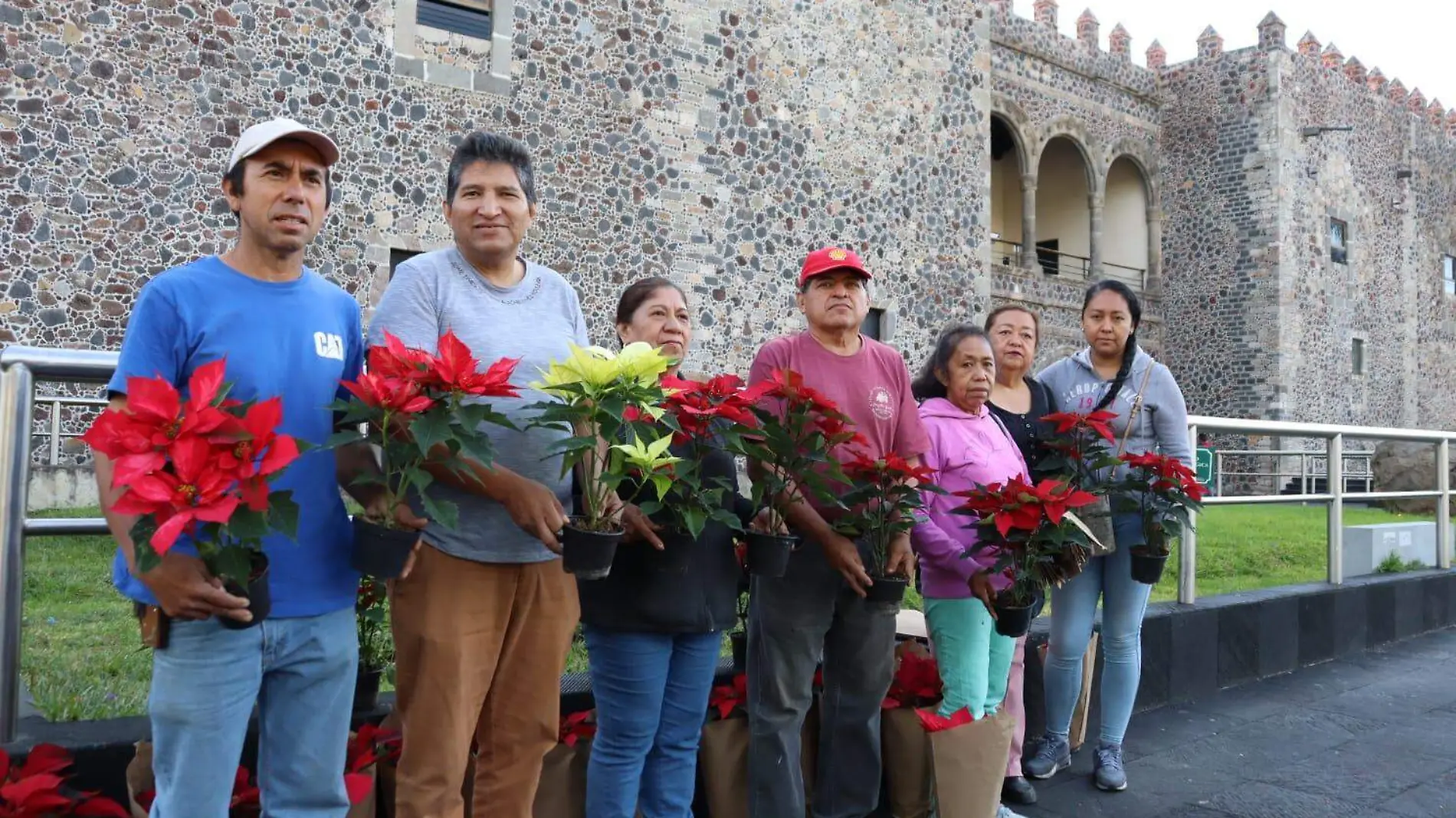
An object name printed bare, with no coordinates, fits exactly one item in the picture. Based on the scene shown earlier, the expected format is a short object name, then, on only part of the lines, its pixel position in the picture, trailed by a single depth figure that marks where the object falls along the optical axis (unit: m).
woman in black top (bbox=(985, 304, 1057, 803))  3.56
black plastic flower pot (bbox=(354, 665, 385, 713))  2.73
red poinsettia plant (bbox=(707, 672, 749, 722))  2.90
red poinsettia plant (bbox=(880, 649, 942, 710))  3.13
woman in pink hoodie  3.04
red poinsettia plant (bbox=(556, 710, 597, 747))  2.60
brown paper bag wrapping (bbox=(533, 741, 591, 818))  2.52
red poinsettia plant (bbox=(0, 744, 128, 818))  1.88
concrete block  6.73
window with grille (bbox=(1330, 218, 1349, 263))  21.59
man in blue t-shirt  1.74
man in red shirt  2.73
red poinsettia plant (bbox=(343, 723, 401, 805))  2.10
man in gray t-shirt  2.11
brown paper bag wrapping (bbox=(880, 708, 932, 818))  2.97
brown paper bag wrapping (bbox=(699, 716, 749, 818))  2.80
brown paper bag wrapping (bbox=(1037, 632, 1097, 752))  3.79
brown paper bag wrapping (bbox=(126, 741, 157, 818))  2.05
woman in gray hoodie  3.58
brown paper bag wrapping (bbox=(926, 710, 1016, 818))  2.75
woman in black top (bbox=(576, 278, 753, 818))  2.45
